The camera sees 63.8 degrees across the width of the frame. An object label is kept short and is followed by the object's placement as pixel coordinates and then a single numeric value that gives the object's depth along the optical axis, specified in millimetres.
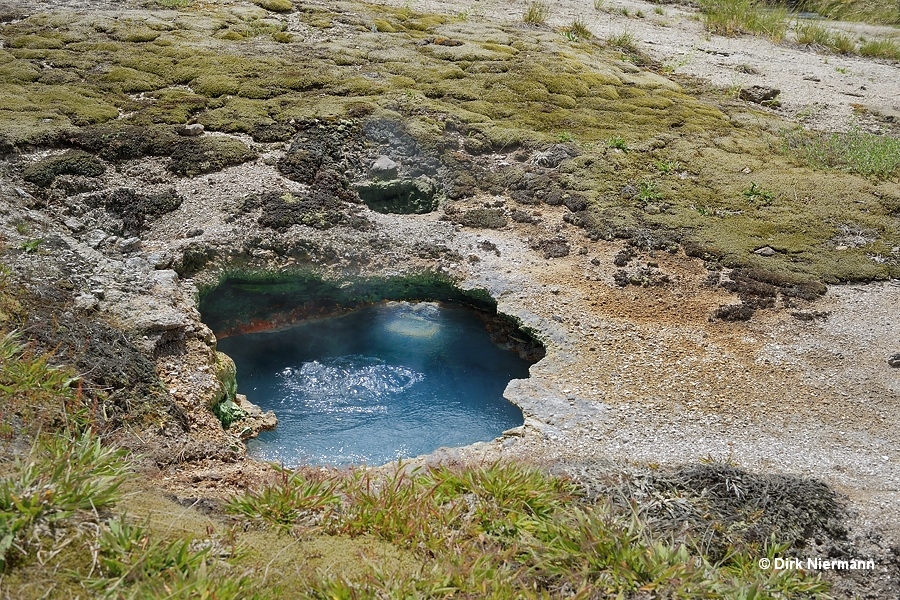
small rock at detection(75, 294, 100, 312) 11328
